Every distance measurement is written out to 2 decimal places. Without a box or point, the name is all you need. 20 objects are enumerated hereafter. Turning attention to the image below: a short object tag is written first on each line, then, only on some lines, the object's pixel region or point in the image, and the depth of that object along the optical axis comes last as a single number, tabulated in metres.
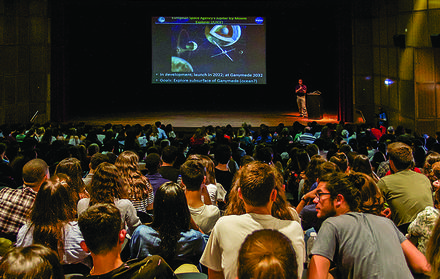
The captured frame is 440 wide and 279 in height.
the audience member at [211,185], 4.21
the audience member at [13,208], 3.41
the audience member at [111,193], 3.29
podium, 14.70
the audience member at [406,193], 3.40
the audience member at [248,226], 2.23
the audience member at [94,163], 4.88
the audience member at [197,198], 3.21
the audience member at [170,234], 2.68
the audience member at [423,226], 2.64
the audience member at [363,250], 2.08
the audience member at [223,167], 5.25
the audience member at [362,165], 4.32
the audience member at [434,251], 1.67
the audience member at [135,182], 4.15
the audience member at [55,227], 2.73
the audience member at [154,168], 4.80
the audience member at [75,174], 3.99
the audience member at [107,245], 2.02
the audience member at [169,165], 5.21
